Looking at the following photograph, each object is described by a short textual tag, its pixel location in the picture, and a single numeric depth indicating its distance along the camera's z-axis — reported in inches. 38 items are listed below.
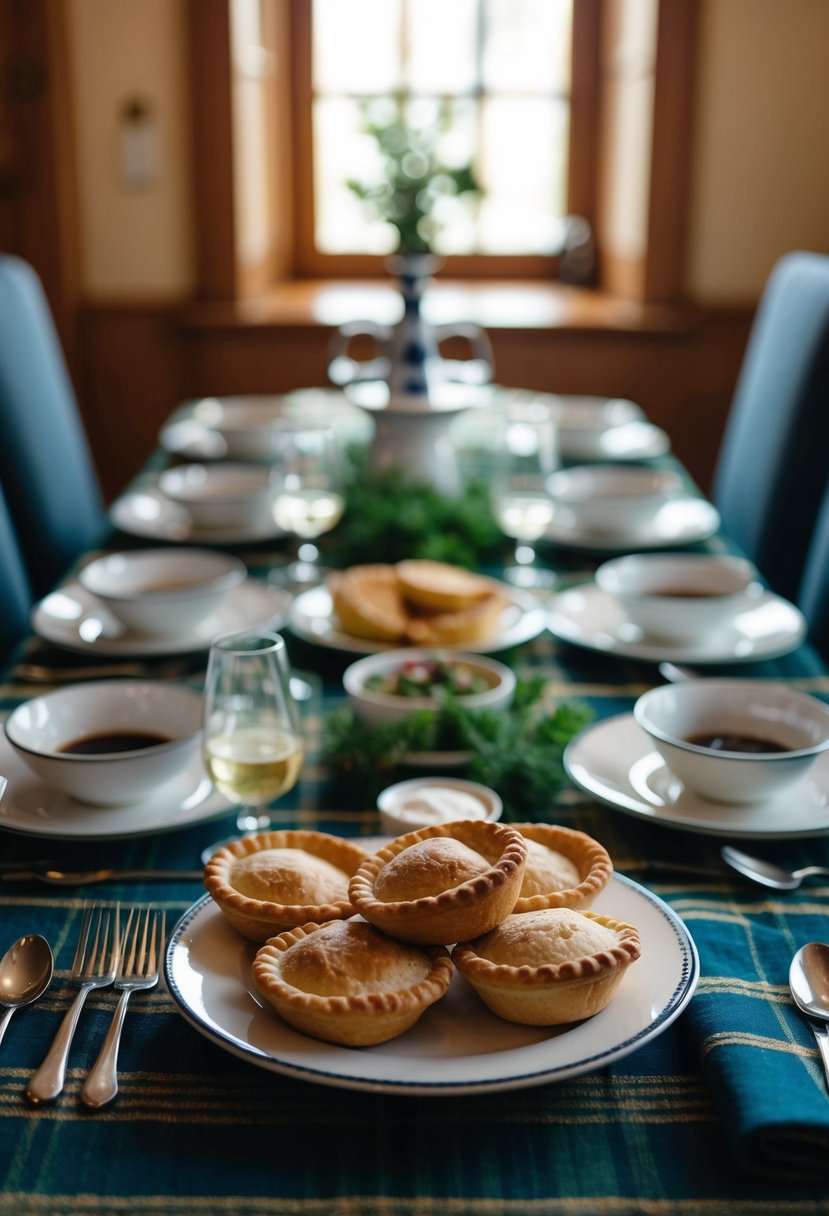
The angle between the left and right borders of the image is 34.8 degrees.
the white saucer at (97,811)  38.9
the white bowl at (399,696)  46.8
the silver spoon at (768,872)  36.9
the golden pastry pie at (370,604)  57.1
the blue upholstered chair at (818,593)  72.7
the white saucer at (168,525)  74.6
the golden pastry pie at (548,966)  27.4
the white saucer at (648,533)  73.3
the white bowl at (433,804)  38.0
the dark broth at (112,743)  43.2
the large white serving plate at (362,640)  56.5
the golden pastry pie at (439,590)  58.7
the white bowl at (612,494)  74.2
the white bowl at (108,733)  39.4
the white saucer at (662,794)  39.2
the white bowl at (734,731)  39.4
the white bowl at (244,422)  96.3
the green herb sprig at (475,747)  41.8
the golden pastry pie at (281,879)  30.4
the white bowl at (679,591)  55.7
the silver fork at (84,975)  28.2
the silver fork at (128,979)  28.0
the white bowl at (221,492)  75.5
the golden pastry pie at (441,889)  28.1
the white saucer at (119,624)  56.2
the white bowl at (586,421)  98.3
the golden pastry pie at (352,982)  27.0
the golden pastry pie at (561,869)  30.8
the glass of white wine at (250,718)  37.9
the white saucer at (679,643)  55.6
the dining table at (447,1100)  25.6
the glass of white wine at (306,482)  67.1
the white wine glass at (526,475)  67.6
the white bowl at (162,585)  55.7
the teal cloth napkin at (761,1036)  26.3
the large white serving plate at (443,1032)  26.4
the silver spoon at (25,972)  31.4
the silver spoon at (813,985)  30.5
